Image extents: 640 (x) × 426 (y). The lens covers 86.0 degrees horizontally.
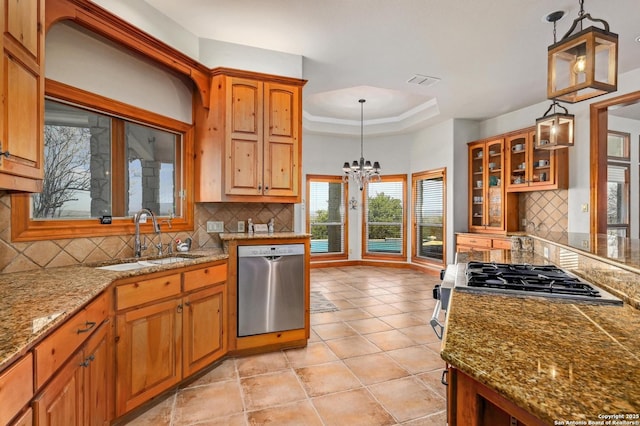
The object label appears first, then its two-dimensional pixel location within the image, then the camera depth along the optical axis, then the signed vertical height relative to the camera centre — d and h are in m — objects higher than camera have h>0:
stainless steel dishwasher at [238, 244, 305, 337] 2.95 -0.68
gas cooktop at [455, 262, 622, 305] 1.36 -0.32
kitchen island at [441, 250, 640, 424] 0.64 -0.35
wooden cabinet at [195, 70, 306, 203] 3.18 +0.69
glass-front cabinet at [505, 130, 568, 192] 4.73 +0.69
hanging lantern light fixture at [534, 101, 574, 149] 2.84 +0.70
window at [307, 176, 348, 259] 7.45 -0.09
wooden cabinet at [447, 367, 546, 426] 0.83 -0.49
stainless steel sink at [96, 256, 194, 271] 2.47 -0.40
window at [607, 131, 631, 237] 6.05 +0.59
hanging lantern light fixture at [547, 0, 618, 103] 1.70 +0.78
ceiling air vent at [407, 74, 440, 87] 4.30 +1.71
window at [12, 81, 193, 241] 2.30 +0.33
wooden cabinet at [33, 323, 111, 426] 1.19 -0.74
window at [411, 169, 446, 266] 6.59 -0.08
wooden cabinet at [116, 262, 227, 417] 2.04 -0.84
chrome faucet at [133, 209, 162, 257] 2.69 -0.12
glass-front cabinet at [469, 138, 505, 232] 5.59 +0.46
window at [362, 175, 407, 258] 7.49 -0.11
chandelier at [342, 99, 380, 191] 5.89 +0.77
